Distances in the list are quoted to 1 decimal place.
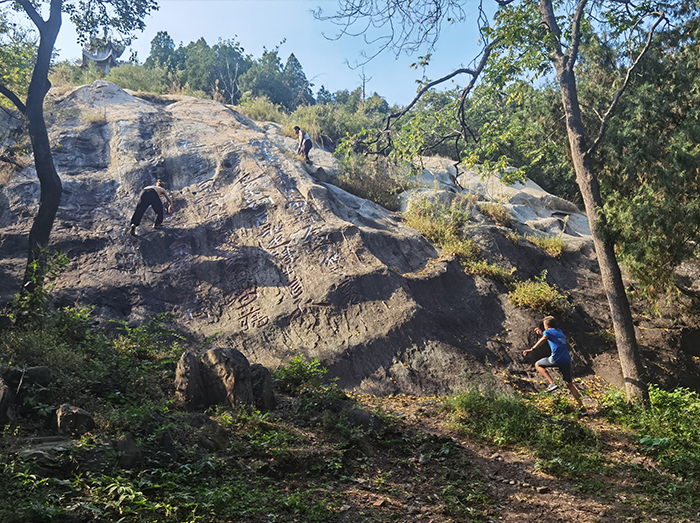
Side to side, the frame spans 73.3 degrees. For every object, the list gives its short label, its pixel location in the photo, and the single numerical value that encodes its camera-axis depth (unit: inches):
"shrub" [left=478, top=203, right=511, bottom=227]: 596.4
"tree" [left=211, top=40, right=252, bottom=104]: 1280.5
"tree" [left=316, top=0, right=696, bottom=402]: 314.7
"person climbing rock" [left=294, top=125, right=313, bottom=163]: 639.8
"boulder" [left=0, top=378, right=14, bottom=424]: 187.2
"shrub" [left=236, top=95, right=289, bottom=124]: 780.6
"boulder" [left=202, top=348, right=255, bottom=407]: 263.4
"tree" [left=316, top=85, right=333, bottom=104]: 1731.5
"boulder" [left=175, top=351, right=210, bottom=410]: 260.5
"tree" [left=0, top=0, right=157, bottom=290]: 344.8
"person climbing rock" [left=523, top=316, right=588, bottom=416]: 312.1
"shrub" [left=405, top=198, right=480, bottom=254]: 502.3
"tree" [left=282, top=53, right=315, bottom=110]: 1449.3
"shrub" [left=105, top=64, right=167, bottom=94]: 819.4
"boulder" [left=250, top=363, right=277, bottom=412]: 271.1
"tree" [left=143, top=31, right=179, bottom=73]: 1444.0
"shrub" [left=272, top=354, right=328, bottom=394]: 318.0
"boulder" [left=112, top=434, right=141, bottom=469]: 171.0
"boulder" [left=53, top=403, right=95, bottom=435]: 184.7
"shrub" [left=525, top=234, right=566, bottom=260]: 544.1
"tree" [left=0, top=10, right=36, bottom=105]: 412.5
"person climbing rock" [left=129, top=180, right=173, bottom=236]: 461.7
